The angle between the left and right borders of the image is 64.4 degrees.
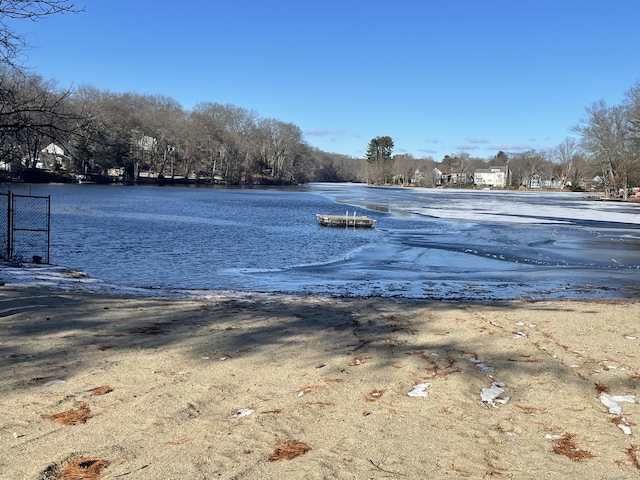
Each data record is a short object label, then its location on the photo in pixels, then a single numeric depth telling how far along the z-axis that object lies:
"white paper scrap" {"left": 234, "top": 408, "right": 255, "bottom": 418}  4.20
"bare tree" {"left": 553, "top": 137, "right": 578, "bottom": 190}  145.38
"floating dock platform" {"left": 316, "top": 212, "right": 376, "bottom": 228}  33.41
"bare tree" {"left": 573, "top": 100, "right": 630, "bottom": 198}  77.88
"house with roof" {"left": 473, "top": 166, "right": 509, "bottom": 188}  163.88
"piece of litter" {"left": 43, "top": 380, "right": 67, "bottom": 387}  4.59
